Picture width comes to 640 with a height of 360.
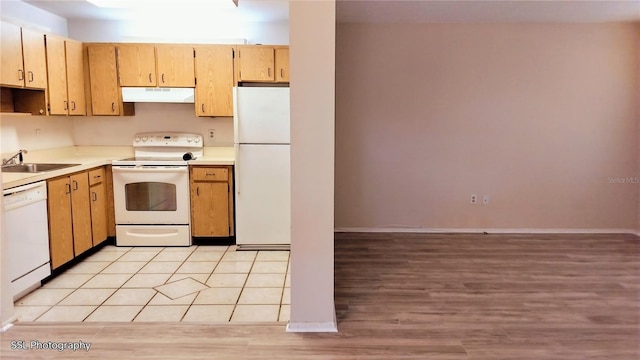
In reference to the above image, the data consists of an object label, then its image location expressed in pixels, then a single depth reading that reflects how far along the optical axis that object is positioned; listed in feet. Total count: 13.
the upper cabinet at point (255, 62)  14.38
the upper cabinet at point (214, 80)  14.38
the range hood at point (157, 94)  14.48
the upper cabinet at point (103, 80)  14.28
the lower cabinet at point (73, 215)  11.19
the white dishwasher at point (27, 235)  9.60
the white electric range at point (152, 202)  13.88
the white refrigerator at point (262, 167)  13.20
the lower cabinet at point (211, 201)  14.06
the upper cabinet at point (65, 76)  12.69
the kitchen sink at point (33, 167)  12.13
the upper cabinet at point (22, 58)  10.74
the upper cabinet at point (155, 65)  14.32
